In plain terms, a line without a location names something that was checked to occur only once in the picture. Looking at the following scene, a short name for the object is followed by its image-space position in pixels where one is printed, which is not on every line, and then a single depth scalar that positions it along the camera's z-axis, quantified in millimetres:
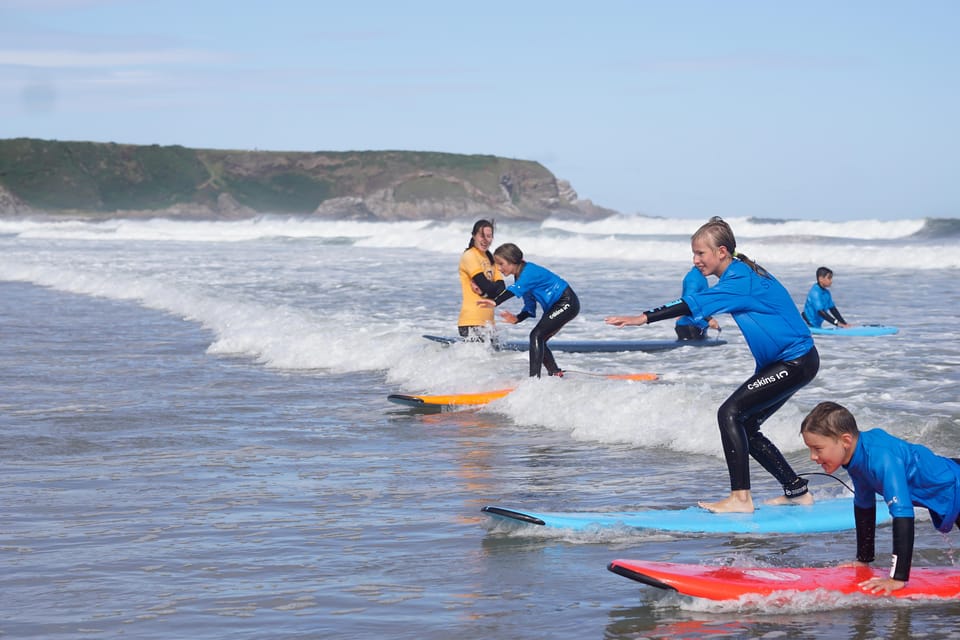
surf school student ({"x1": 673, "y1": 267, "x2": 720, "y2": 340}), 14788
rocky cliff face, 130250
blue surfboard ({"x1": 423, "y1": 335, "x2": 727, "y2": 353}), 14570
